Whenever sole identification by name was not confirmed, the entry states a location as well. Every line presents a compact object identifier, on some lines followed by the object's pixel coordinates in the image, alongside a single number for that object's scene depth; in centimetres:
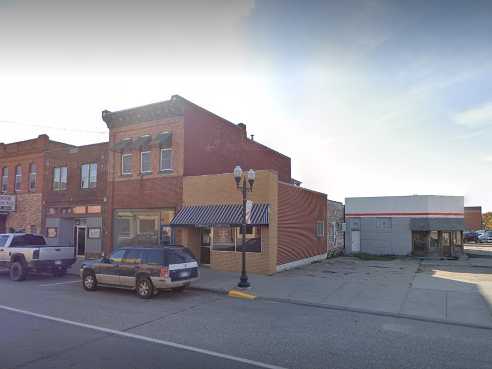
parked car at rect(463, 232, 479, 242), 4961
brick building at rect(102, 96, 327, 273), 1789
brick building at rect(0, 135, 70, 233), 2812
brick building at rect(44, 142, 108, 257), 2439
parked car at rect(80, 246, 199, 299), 1220
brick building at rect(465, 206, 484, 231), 6425
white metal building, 2933
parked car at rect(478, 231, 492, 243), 4794
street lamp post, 1391
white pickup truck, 1622
